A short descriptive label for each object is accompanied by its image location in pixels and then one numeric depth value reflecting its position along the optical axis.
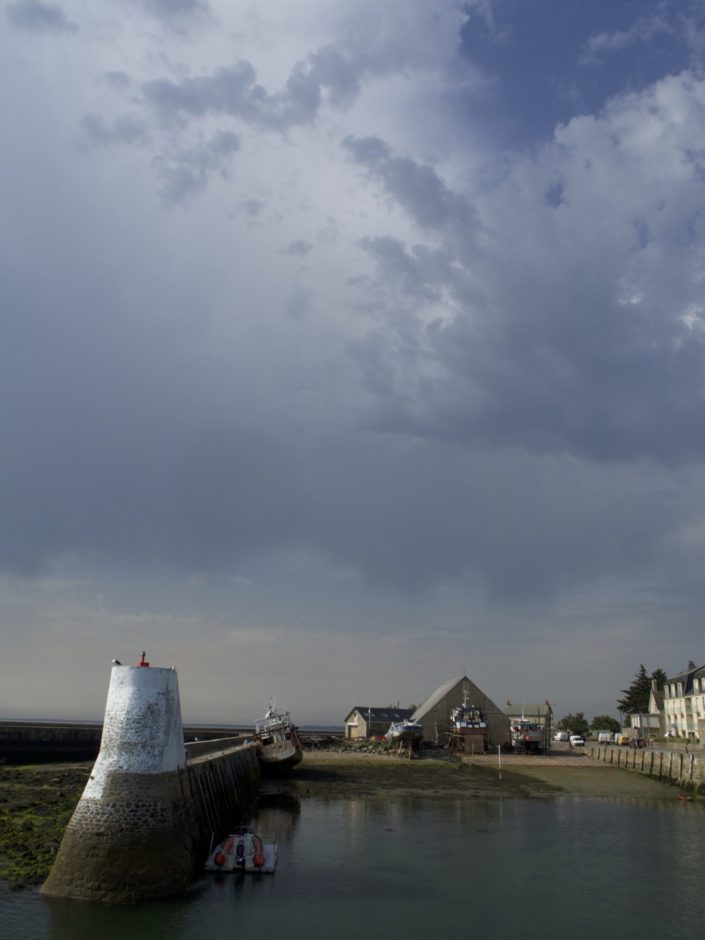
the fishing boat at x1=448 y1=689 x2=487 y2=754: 82.88
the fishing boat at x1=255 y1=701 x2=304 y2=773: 59.31
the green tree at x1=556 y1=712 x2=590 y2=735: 146.60
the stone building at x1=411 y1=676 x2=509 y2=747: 88.94
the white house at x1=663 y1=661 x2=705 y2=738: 90.50
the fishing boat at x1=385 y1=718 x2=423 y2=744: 78.81
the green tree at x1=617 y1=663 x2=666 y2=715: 134.50
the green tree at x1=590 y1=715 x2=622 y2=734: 143.50
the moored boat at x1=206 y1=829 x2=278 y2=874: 25.25
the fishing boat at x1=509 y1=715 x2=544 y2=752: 82.44
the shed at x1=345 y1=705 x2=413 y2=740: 103.69
